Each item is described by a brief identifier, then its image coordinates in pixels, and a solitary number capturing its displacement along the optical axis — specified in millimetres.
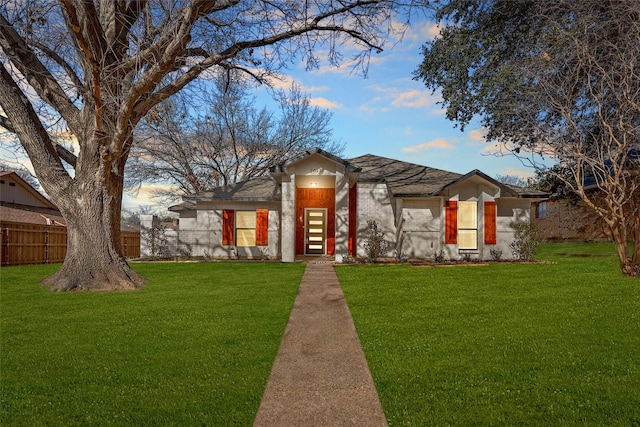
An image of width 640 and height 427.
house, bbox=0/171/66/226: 26188
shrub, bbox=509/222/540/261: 16078
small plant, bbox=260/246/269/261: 19625
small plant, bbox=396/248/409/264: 16438
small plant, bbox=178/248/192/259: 19641
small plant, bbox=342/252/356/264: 15799
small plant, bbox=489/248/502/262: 17238
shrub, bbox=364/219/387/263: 16194
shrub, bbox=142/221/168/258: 21109
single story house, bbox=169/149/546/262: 16828
